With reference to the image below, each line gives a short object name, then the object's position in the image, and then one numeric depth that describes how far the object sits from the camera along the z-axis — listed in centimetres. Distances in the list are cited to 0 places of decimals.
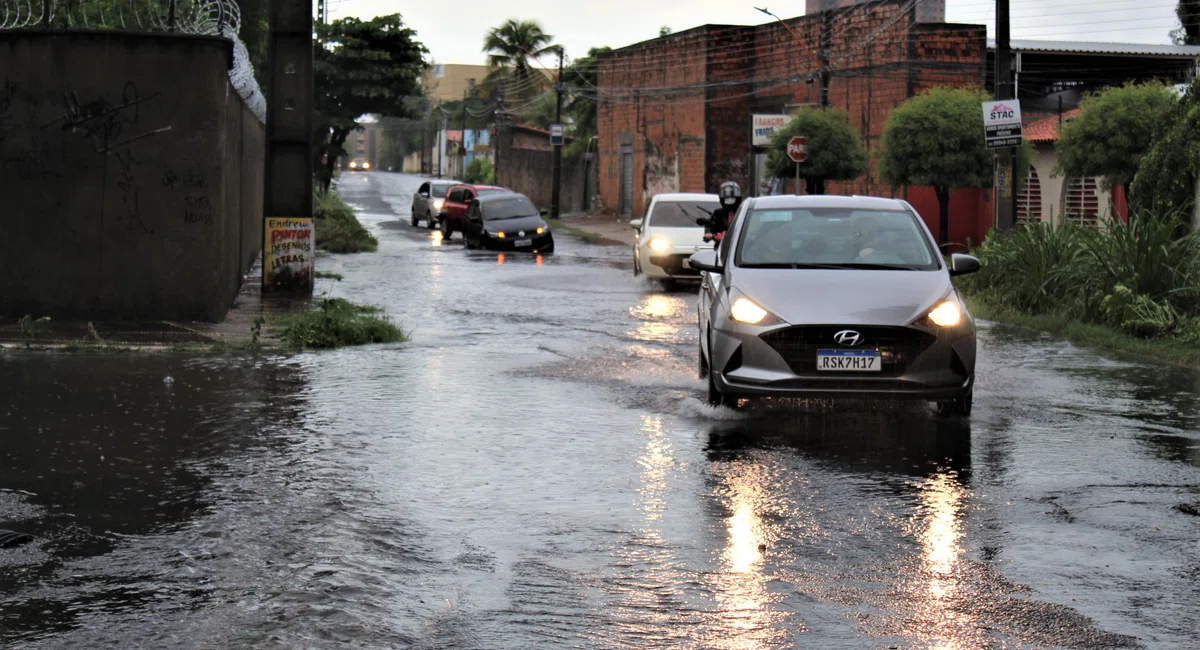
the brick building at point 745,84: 3906
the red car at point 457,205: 4144
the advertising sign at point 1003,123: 2016
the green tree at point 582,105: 7084
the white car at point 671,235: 2408
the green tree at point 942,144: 2983
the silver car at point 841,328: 970
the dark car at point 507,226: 3466
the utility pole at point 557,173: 5772
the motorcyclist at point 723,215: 2206
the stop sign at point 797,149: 3364
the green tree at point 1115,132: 2597
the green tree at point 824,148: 3606
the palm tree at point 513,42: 8469
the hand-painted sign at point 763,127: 3775
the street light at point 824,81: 3519
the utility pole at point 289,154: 2016
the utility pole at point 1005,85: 2045
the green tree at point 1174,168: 1784
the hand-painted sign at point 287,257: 2019
